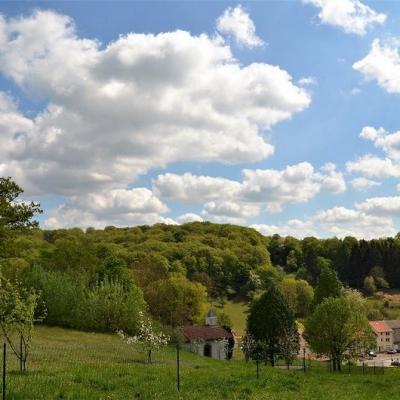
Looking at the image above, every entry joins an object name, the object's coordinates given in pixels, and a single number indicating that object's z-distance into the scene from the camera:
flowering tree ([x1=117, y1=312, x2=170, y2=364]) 37.47
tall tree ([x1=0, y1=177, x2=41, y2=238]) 44.94
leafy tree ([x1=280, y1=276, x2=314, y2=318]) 139.38
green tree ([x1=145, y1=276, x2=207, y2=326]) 88.00
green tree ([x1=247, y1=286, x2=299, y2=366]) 61.66
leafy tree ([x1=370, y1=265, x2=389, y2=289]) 172.88
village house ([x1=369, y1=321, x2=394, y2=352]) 129.12
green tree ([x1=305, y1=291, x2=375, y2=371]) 50.56
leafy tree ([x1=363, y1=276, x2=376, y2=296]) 168.75
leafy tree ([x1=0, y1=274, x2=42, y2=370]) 25.47
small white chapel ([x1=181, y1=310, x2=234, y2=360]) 65.75
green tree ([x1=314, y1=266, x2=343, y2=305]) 71.75
